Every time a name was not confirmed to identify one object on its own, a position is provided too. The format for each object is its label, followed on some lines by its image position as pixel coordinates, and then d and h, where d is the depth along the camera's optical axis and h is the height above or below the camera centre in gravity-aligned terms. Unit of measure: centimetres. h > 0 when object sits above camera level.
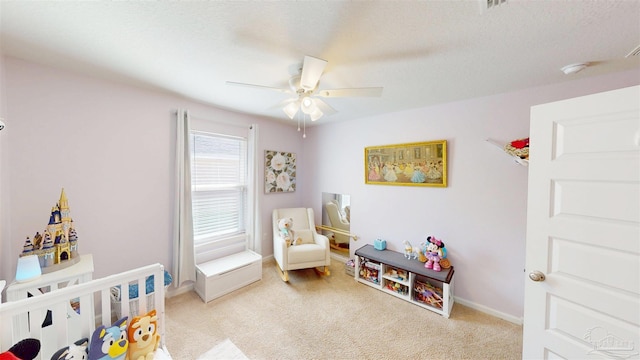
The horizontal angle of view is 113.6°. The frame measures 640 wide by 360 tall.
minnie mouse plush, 224 -82
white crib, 96 -72
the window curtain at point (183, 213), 231 -42
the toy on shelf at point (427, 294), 219 -123
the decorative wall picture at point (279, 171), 327 +9
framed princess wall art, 240 +18
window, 261 -15
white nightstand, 125 -68
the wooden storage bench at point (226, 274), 229 -114
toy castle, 139 -48
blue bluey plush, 105 -87
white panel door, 91 -24
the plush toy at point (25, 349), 93 -79
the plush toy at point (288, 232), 286 -76
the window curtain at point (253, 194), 299 -25
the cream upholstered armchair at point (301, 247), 270 -95
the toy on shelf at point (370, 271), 263 -120
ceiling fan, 129 +63
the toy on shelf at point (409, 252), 252 -89
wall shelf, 170 +26
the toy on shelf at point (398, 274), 240 -114
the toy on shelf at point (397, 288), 239 -128
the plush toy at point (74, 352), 99 -87
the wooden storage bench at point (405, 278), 214 -116
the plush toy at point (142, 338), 116 -92
